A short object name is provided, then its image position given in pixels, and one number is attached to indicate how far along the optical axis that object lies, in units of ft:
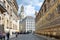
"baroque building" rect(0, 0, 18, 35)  38.10
